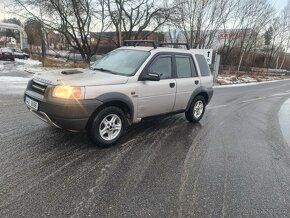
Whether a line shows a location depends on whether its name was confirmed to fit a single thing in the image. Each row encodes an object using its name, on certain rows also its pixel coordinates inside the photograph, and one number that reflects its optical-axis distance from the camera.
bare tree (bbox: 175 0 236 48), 25.59
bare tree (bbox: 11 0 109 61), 17.88
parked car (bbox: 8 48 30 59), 30.05
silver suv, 3.56
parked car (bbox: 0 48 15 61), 24.68
